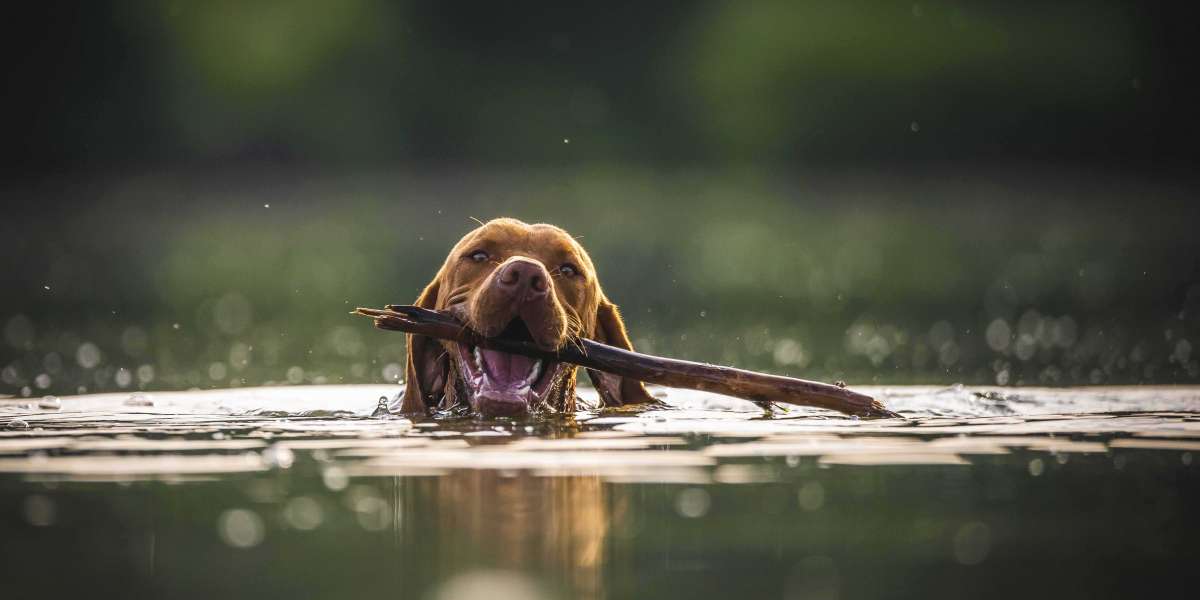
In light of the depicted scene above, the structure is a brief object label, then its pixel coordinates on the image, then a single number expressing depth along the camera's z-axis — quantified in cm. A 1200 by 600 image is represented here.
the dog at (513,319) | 1274
